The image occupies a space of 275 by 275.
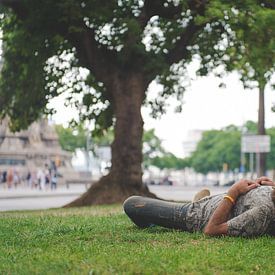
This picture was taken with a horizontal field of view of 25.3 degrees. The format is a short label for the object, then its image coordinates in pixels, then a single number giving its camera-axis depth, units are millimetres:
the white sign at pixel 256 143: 25781
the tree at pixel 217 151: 82875
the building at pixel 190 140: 165688
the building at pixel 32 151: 56312
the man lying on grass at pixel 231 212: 6145
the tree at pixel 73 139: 82625
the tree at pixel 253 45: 14875
